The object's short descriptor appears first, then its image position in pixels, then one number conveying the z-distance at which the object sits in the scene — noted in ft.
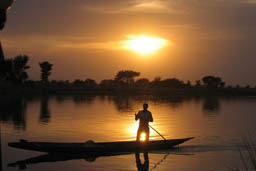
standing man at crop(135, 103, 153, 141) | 50.27
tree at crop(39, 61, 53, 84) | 379.35
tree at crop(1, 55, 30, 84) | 306.92
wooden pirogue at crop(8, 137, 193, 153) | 44.53
